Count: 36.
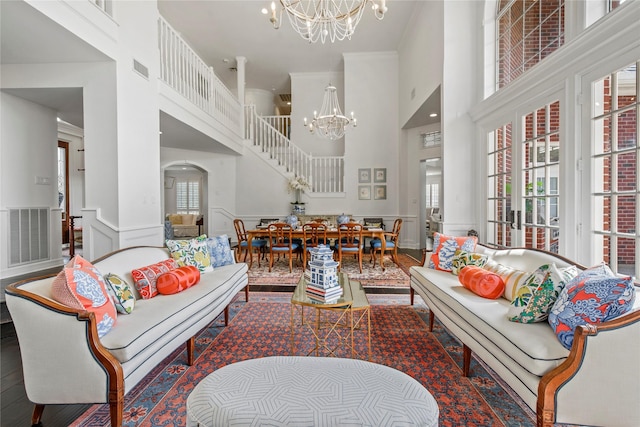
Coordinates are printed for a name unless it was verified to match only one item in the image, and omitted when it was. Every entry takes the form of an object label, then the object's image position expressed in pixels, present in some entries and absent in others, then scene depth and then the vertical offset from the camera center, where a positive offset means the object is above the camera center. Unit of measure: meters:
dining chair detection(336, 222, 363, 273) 4.86 -0.57
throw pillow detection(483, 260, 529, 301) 2.17 -0.57
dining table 5.00 -0.48
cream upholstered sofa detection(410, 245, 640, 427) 1.25 -0.77
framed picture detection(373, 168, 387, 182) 7.87 +0.89
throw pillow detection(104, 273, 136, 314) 1.87 -0.59
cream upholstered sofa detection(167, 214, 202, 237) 10.82 -0.70
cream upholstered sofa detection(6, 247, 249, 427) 1.41 -0.76
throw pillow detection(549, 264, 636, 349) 1.32 -0.47
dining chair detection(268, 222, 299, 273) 4.95 -0.60
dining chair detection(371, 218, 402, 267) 5.29 -0.72
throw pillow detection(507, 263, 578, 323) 1.65 -0.53
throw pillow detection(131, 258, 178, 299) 2.24 -0.58
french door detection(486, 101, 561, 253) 2.94 +0.31
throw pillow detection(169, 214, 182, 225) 11.69 -0.50
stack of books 2.17 -0.69
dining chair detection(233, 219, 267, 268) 5.42 -0.69
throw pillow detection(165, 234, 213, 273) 2.88 -0.48
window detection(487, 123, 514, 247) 3.72 +0.26
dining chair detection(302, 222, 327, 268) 4.94 -0.47
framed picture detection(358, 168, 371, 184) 7.89 +0.88
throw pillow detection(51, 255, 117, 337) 1.53 -0.48
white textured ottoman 1.09 -0.80
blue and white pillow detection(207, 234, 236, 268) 3.27 -0.53
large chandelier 2.66 +2.03
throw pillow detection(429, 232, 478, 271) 3.09 -0.47
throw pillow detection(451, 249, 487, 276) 2.74 -0.54
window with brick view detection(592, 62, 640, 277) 2.09 +0.29
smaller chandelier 6.06 +1.93
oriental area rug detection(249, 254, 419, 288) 4.38 -1.16
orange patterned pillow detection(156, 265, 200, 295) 2.34 -0.63
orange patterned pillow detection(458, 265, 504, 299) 2.25 -0.63
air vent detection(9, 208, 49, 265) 3.79 -0.39
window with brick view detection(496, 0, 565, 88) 2.92 +2.06
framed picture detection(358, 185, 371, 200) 7.89 +0.42
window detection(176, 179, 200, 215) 13.32 +0.53
